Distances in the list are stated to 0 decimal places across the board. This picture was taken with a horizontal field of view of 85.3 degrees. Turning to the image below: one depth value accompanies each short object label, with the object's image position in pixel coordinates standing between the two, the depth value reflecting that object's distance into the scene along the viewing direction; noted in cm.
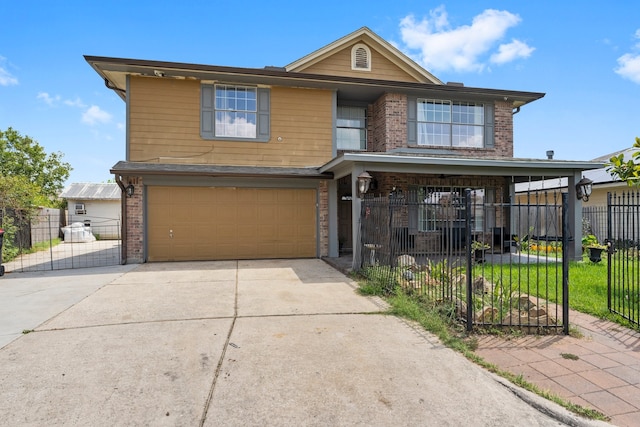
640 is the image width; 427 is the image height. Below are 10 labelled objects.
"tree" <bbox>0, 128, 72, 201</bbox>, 2777
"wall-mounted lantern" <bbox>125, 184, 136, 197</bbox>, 1023
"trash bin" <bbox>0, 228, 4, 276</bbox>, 877
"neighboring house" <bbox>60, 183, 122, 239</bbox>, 2222
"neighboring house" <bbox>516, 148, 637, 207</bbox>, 1471
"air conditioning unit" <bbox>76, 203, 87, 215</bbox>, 2290
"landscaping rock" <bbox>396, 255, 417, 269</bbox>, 655
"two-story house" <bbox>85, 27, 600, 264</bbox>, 1030
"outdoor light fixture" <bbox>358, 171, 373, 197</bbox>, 828
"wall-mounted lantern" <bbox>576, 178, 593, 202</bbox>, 984
